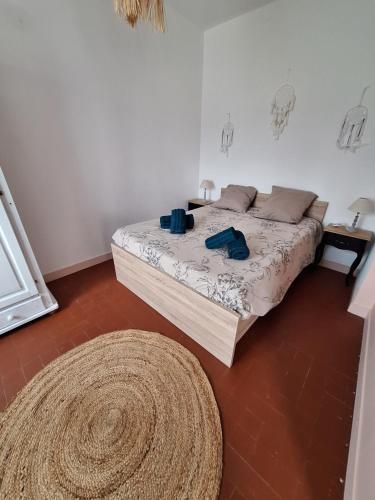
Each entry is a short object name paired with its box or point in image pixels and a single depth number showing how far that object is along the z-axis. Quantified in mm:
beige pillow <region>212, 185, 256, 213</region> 2785
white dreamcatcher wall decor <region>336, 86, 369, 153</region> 2090
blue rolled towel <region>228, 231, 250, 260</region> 1531
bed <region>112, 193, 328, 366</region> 1342
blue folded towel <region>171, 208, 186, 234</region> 1950
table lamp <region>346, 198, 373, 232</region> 2047
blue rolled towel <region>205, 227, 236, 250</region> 1613
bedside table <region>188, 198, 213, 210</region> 3410
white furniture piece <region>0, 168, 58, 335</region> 1403
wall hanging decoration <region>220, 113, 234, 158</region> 3012
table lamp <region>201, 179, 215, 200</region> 3350
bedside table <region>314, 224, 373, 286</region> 2124
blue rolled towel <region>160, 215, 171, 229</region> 2053
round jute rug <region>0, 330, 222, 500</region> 932
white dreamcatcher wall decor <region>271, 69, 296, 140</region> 2420
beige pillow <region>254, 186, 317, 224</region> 2373
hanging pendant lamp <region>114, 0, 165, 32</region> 1037
